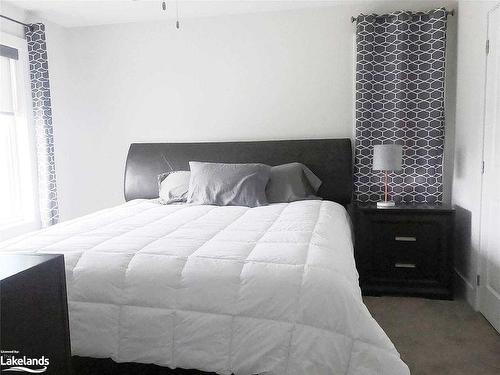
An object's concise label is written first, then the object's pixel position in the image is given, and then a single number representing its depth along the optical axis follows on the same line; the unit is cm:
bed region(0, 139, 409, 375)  145
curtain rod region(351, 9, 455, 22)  326
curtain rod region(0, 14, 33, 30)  339
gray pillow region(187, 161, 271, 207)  316
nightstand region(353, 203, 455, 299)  304
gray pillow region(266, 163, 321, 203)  326
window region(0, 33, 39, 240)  352
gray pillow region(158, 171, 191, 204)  342
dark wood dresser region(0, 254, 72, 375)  128
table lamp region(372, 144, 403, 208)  314
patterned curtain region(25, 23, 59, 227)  361
